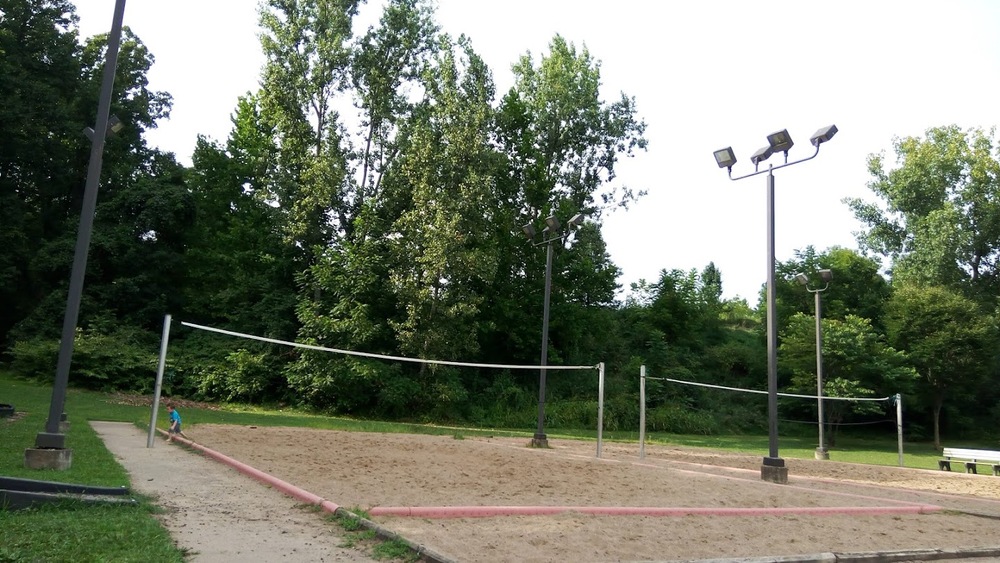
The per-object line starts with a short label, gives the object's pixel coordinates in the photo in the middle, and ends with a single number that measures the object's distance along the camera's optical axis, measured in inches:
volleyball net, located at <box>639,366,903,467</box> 573.9
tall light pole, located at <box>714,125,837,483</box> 461.9
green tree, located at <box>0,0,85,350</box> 1147.9
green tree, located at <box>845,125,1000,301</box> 1501.0
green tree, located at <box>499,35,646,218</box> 1445.6
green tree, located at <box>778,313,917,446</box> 1150.3
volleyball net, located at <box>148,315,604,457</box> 437.7
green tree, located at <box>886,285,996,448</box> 1266.0
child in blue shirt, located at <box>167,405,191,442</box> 497.0
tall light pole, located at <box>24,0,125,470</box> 314.3
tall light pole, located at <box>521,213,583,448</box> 658.8
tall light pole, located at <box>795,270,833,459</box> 785.5
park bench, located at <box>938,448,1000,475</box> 673.0
